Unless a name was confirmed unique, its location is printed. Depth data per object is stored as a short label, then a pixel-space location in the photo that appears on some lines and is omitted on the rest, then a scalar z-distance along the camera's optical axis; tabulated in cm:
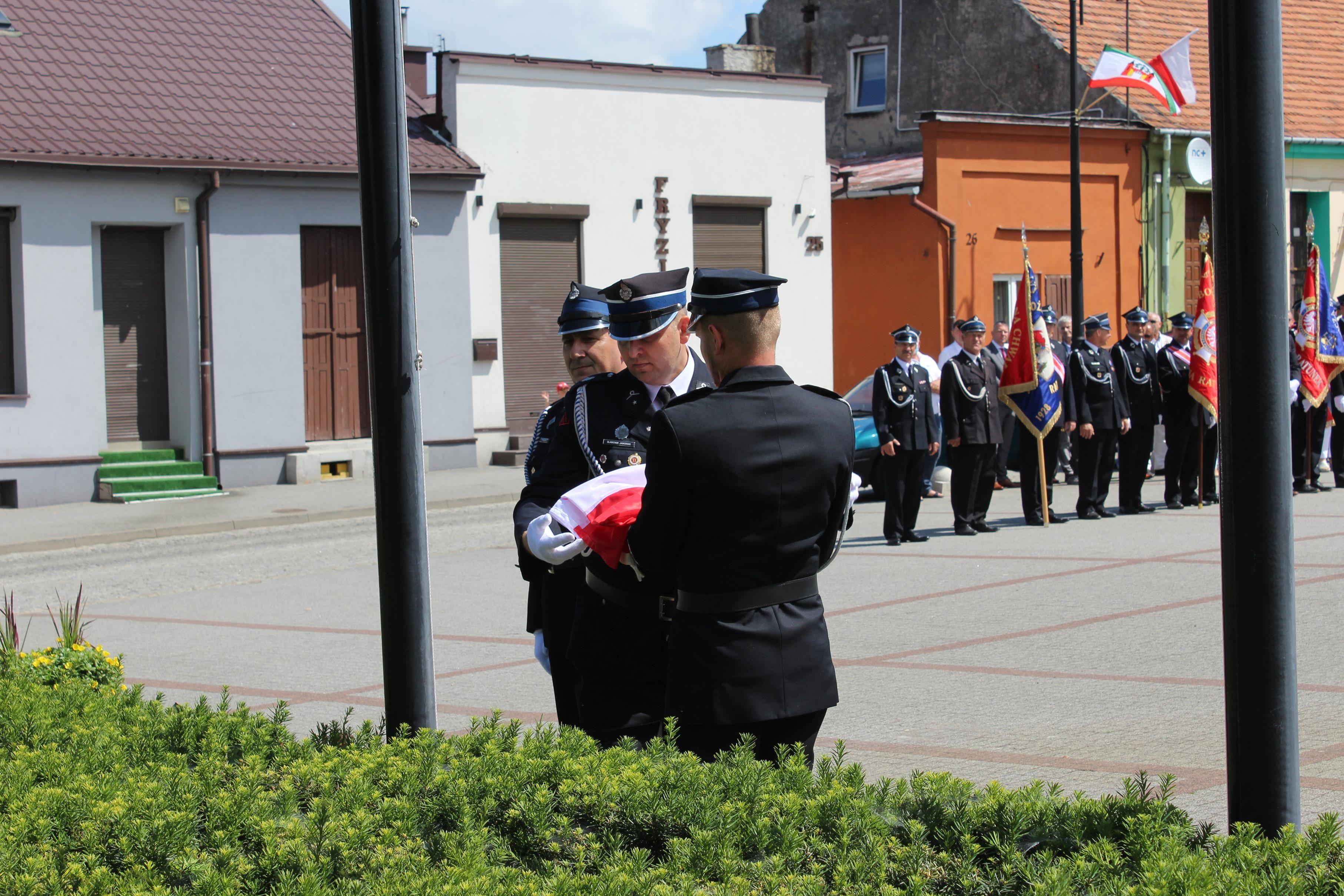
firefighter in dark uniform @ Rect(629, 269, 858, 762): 401
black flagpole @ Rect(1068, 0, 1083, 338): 2377
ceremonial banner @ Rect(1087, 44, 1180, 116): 2428
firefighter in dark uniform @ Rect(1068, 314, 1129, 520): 1580
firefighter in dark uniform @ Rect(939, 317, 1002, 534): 1478
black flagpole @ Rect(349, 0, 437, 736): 442
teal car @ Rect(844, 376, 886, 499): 1728
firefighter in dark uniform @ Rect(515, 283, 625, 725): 511
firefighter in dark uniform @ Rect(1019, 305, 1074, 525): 1556
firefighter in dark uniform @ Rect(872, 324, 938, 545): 1443
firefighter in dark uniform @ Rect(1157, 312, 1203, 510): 1656
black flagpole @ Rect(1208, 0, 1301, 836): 341
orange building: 2678
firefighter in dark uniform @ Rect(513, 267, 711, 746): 455
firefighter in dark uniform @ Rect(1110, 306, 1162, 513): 1636
